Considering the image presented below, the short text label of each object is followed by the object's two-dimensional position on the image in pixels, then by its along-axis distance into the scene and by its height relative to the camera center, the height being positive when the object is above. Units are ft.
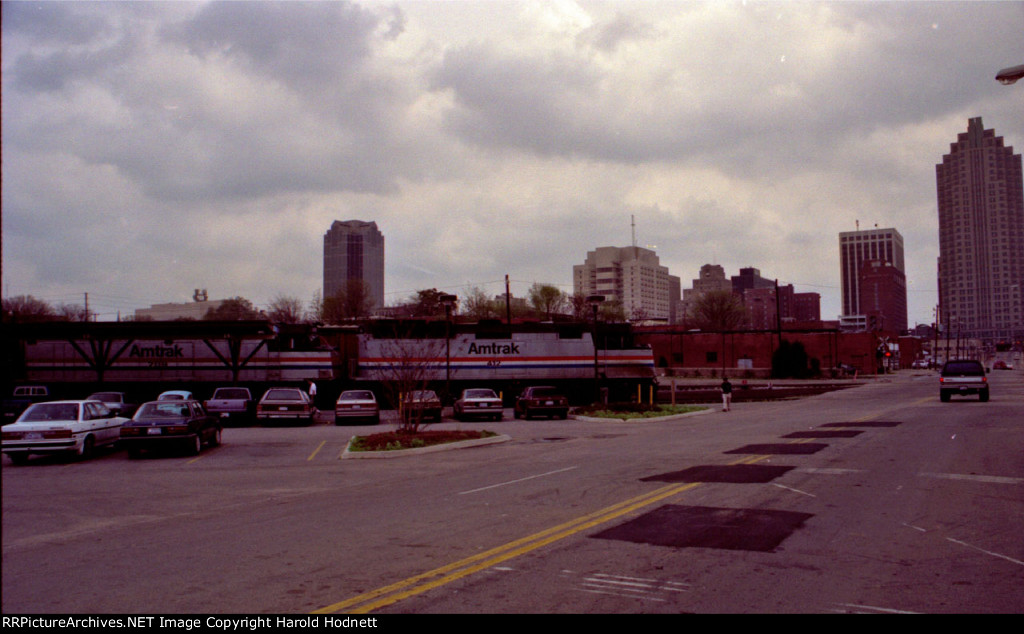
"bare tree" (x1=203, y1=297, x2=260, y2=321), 297.00 +20.29
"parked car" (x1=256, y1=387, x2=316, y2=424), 92.68 -7.40
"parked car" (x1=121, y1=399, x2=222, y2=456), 59.47 -6.51
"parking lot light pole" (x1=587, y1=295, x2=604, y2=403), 114.11 -5.08
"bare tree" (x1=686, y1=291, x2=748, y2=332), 393.50 +17.54
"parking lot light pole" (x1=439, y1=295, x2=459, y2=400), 124.57 +0.23
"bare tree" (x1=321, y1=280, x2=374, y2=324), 311.47 +20.56
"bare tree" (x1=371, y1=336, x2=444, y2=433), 73.51 -2.98
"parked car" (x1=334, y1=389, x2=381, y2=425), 95.61 -8.07
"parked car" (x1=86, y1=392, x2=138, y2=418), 72.80 -6.50
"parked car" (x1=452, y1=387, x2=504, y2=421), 101.81 -8.52
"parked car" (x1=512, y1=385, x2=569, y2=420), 103.09 -8.42
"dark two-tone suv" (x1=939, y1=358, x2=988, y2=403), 113.91 -6.62
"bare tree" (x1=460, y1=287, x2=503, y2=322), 287.48 +17.43
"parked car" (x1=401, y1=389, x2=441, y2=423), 94.28 -8.03
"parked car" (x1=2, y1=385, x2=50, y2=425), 87.91 -6.34
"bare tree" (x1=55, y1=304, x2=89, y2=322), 228.14 +13.18
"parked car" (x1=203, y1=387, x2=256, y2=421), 95.96 -7.79
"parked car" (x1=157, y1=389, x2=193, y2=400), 102.42 -6.41
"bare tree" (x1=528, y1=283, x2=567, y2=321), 330.54 +21.71
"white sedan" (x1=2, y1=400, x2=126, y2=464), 55.93 -6.31
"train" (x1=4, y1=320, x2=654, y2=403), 116.67 -1.41
